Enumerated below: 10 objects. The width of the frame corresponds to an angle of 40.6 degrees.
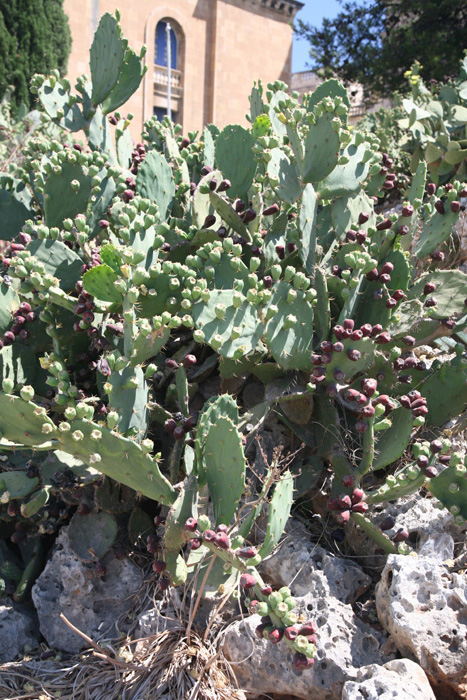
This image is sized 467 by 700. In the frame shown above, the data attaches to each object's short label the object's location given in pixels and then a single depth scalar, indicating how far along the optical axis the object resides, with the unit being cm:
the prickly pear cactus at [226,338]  185
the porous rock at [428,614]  177
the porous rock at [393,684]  159
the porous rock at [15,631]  220
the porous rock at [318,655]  181
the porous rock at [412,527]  215
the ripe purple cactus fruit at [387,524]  211
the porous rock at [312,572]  204
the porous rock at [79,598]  220
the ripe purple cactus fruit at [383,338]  211
